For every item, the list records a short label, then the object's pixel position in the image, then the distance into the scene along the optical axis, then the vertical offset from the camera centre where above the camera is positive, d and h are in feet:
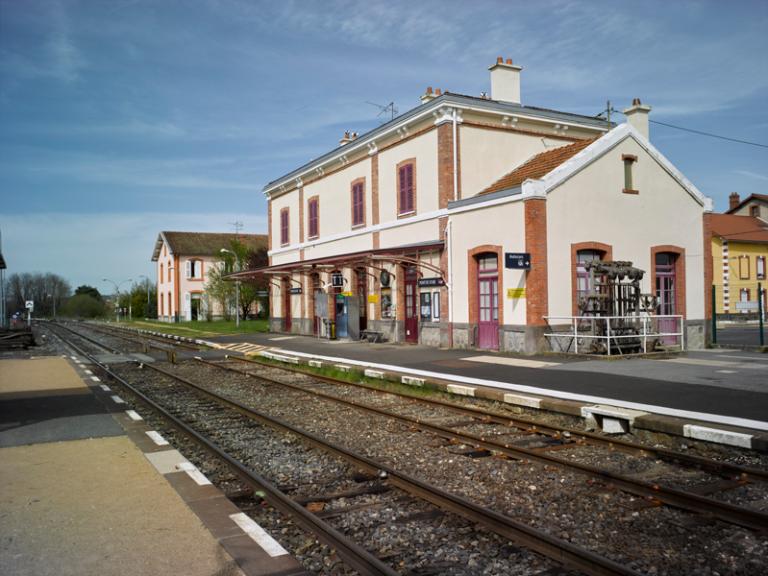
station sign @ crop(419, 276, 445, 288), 70.04 +2.61
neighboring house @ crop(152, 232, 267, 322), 216.13 +13.15
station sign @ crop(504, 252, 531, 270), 57.47 +3.96
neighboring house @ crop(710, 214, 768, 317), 154.61 +9.89
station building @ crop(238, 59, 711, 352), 60.75 +8.79
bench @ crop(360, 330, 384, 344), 81.15 -3.61
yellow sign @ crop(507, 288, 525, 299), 60.03 +1.12
